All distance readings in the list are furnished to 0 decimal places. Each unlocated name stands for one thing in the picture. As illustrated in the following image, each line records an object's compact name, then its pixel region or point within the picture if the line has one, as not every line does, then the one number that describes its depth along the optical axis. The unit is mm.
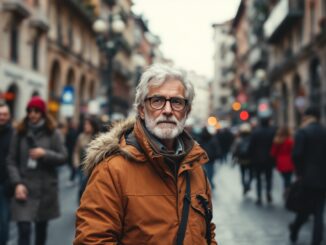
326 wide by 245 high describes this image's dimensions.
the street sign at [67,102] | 17291
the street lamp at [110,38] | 15000
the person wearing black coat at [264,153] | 11922
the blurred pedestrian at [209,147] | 12805
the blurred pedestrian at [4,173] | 6246
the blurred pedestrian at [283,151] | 11516
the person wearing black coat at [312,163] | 7098
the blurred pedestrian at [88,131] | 9500
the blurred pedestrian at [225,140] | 28000
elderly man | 2473
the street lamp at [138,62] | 19627
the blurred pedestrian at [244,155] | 13234
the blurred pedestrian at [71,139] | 15655
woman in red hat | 5469
